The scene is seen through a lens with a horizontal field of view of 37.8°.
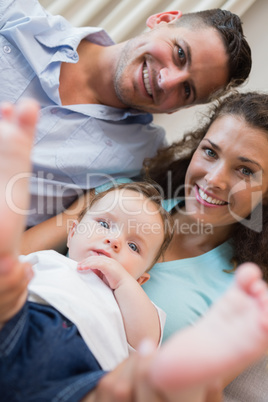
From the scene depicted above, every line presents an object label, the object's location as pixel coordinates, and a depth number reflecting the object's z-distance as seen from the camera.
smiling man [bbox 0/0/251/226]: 1.41
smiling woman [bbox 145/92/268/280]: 1.27
